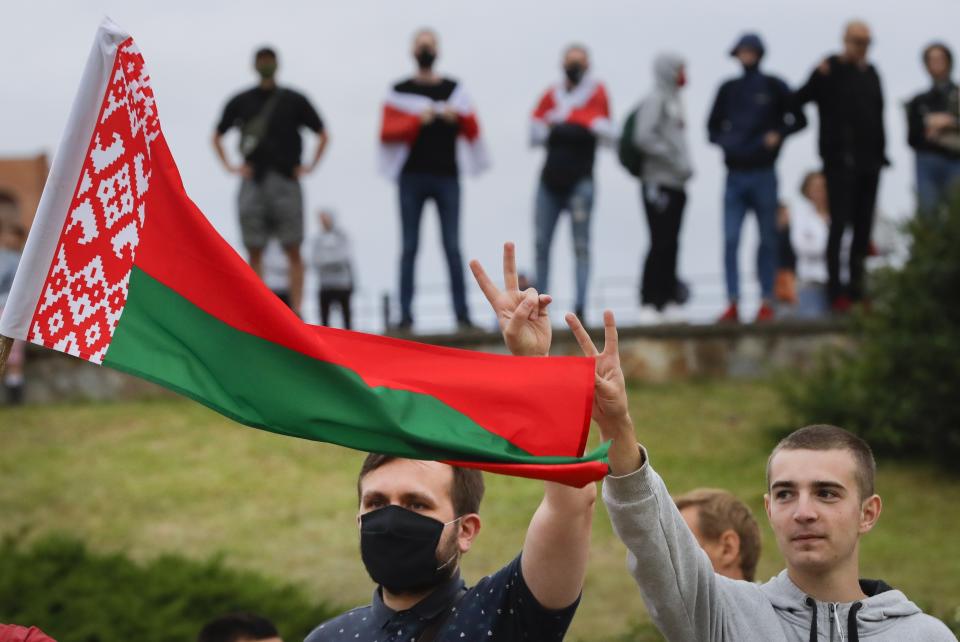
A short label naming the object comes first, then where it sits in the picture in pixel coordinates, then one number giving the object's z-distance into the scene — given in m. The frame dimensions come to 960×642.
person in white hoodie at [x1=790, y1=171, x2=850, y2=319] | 15.76
